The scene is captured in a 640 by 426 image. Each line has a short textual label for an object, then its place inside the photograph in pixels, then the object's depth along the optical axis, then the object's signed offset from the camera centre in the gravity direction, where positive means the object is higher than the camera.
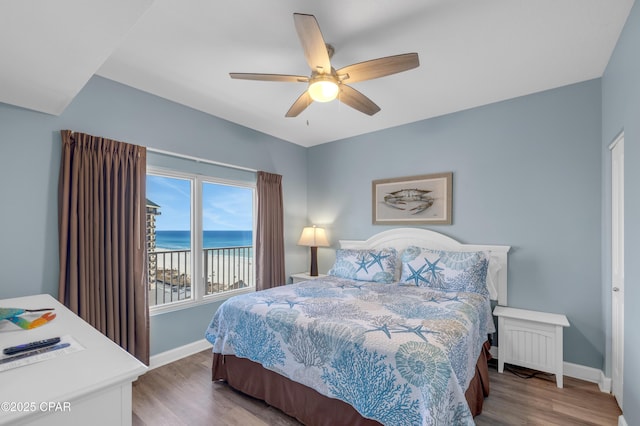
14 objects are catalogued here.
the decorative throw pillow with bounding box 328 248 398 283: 3.21 -0.60
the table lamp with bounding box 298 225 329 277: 4.22 -0.42
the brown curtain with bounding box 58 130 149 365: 2.30 -0.21
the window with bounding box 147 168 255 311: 3.12 -0.24
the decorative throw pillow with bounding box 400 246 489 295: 2.71 -0.56
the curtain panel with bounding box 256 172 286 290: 3.91 -0.30
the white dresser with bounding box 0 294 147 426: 0.79 -0.53
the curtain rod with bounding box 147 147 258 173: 2.96 +0.61
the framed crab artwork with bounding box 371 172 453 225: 3.43 +0.17
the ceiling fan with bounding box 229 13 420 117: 1.67 +0.97
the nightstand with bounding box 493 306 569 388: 2.49 -1.14
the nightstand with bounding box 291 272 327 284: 4.15 -0.95
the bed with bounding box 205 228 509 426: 1.50 -0.81
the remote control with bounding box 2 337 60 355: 1.07 -0.52
